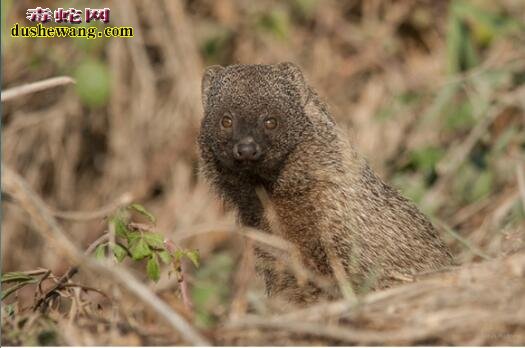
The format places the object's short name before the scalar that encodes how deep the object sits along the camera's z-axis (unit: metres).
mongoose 6.73
